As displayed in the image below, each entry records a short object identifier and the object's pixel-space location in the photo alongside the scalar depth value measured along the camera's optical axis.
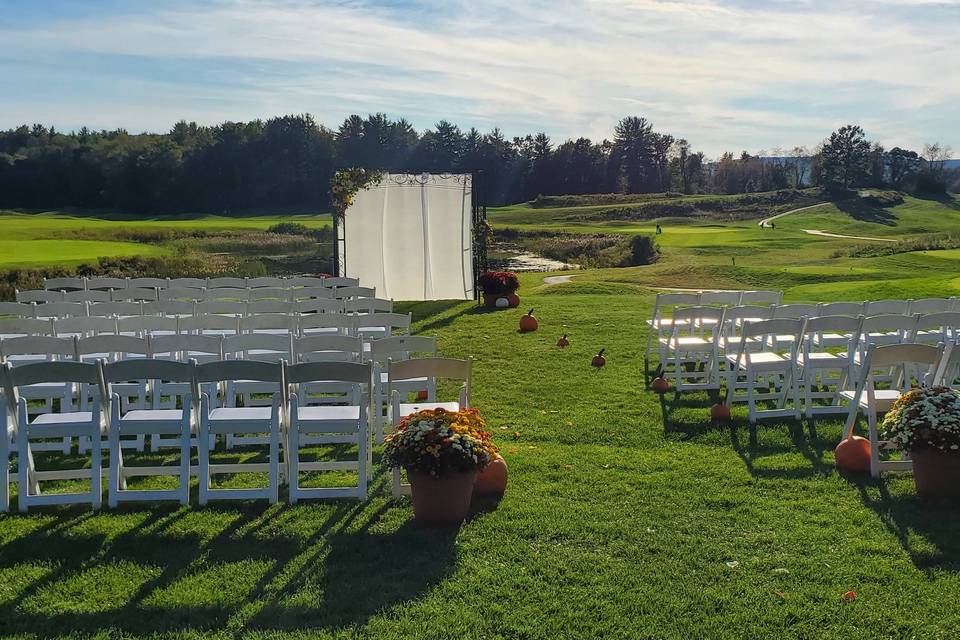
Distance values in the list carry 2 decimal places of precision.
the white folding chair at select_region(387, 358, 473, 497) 5.63
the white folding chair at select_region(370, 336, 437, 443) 6.56
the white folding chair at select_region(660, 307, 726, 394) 8.68
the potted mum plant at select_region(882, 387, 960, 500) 5.21
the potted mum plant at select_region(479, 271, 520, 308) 15.59
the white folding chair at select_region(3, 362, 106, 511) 5.29
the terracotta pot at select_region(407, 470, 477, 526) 4.93
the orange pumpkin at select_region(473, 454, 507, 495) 5.48
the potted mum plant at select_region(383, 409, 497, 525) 4.88
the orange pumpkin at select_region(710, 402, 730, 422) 7.35
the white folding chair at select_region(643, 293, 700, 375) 10.05
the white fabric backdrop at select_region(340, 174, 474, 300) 17.86
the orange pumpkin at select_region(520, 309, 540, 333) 12.70
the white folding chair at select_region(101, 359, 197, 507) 5.34
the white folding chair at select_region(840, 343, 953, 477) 5.80
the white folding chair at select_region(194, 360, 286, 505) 5.38
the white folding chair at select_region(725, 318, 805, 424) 7.32
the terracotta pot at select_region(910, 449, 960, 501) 5.22
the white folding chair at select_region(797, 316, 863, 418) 7.40
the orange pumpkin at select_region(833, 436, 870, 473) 5.91
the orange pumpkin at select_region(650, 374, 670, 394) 8.59
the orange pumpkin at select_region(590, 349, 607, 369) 9.93
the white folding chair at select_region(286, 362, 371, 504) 5.43
